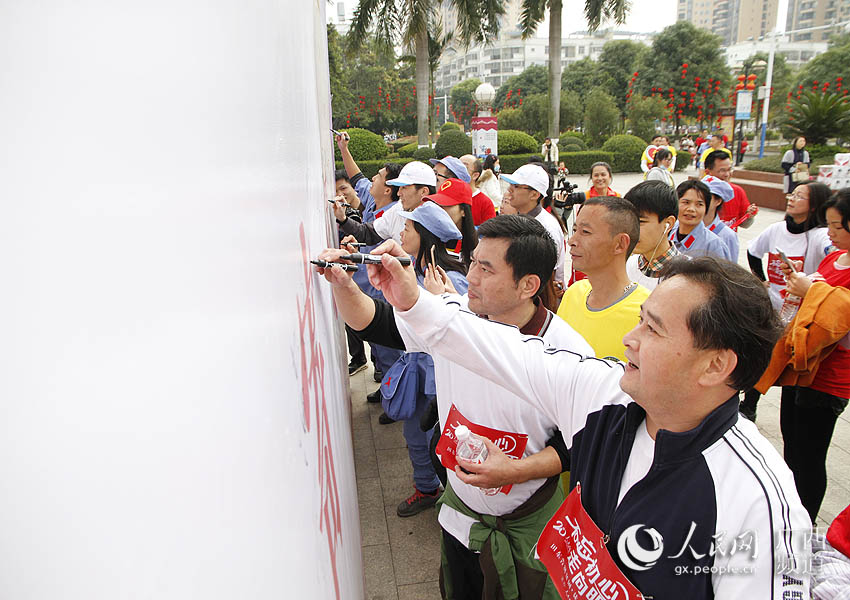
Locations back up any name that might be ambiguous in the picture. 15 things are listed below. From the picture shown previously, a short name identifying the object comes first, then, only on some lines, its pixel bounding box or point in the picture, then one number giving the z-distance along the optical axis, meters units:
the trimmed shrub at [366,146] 16.36
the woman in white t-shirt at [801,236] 3.59
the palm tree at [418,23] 16.91
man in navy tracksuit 1.08
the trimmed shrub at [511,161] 19.31
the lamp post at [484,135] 12.77
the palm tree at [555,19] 18.58
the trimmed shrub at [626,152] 21.80
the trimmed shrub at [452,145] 18.09
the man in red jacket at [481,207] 5.09
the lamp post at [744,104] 19.80
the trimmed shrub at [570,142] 22.77
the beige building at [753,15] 94.94
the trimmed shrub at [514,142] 20.00
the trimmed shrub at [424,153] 17.92
